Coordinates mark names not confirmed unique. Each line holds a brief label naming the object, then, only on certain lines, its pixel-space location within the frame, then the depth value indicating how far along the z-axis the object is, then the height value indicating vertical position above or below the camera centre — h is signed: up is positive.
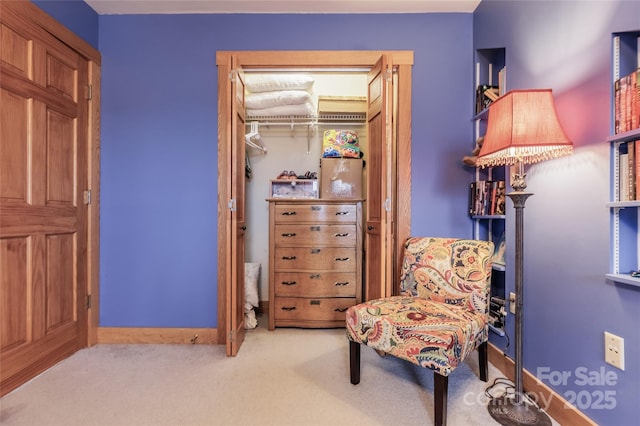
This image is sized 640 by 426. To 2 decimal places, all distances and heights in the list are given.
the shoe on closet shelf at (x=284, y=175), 2.83 +0.37
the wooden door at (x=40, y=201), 1.59 +0.07
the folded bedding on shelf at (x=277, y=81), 2.62 +1.19
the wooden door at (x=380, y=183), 1.92 +0.21
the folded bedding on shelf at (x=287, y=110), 2.70 +0.96
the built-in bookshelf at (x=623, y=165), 1.10 +0.19
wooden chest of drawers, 2.50 -0.42
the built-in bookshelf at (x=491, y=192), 1.89 +0.14
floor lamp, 1.22 +0.28
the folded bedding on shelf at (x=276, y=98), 2.64 +1.04
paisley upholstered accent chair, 1.32 -0.54
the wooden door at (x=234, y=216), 1.96 -0.03
